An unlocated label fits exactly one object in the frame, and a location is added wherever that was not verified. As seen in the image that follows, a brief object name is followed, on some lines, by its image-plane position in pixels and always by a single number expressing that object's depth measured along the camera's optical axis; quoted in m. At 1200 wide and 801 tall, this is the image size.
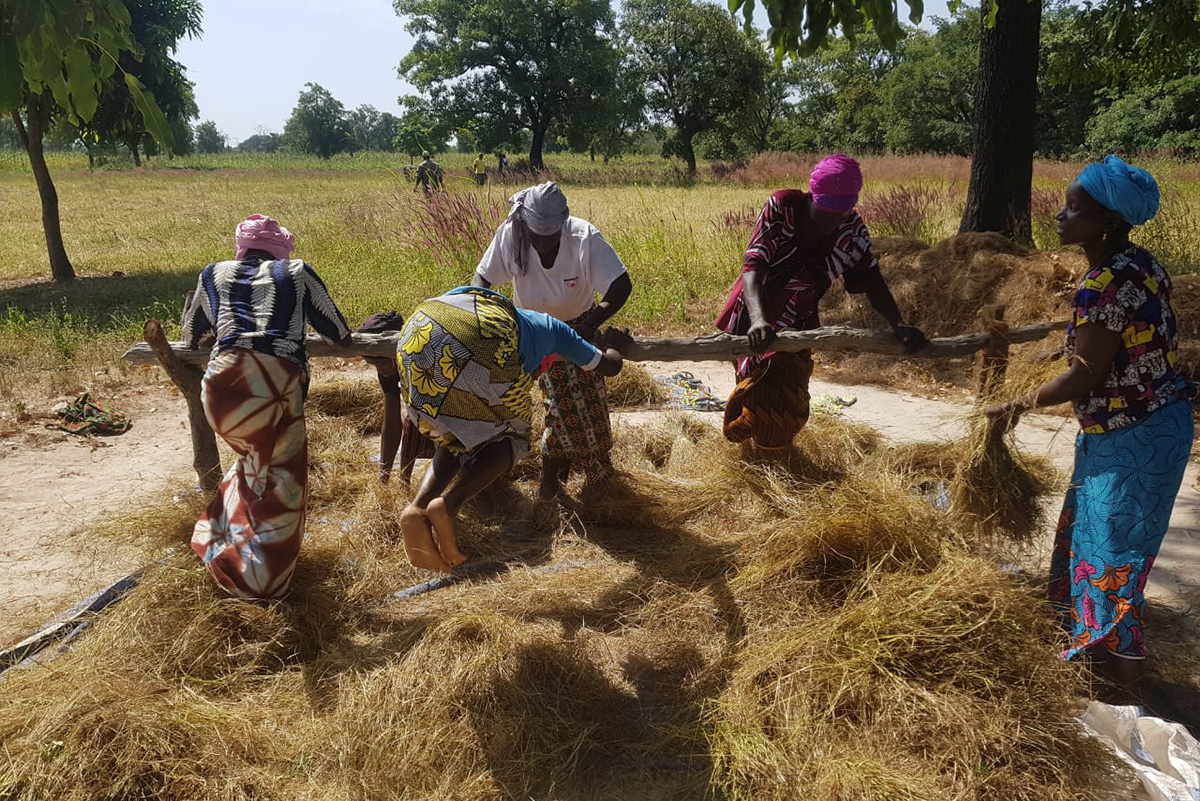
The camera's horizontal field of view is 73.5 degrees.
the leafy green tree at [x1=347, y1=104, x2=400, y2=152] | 101.50
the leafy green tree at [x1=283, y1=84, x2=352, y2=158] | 77.25
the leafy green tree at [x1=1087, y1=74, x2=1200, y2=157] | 23.05
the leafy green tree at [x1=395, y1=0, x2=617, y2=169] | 33.94
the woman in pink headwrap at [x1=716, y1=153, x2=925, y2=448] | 3.38
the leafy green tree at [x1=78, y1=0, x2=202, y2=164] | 10.78
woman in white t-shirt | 3.41
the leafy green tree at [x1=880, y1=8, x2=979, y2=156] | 31.19
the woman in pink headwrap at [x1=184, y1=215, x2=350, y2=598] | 2.86
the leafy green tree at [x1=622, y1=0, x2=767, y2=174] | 35.31
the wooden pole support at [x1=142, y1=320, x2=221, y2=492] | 3.36
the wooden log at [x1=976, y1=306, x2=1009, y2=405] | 3.29
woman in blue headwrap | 2.43
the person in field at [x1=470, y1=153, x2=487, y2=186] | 17.05
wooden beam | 3.44
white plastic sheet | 2.16
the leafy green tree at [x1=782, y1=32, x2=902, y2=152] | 36.95
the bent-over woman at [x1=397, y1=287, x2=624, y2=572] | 2.56
